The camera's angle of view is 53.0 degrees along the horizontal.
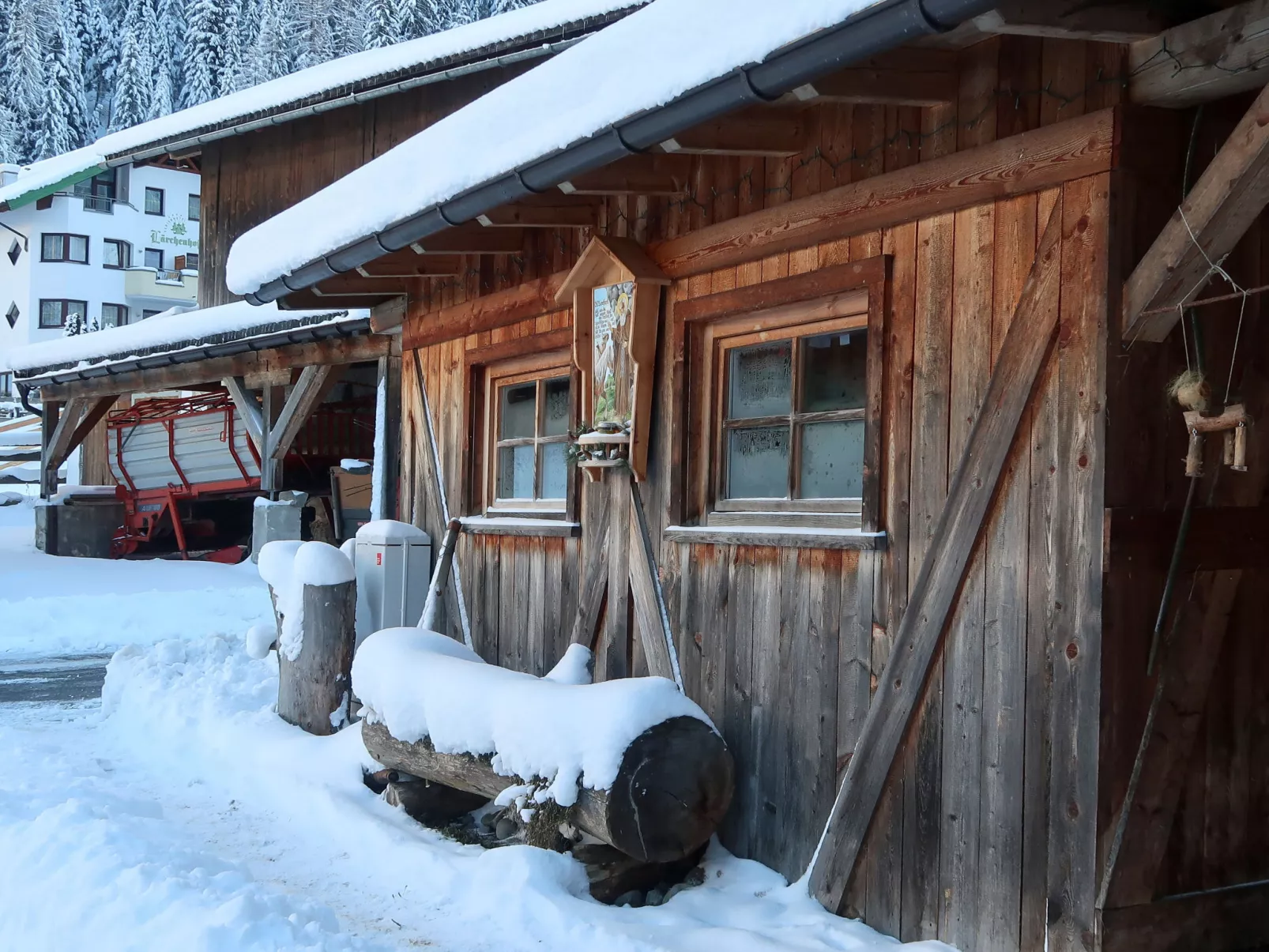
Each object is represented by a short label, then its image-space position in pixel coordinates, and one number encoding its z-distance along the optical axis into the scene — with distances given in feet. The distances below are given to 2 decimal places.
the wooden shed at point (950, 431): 11.94
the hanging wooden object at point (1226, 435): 11.13
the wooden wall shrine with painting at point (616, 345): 18.61
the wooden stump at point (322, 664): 24.72
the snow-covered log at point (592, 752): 15.37
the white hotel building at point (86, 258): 137.49
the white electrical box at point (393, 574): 26.03
